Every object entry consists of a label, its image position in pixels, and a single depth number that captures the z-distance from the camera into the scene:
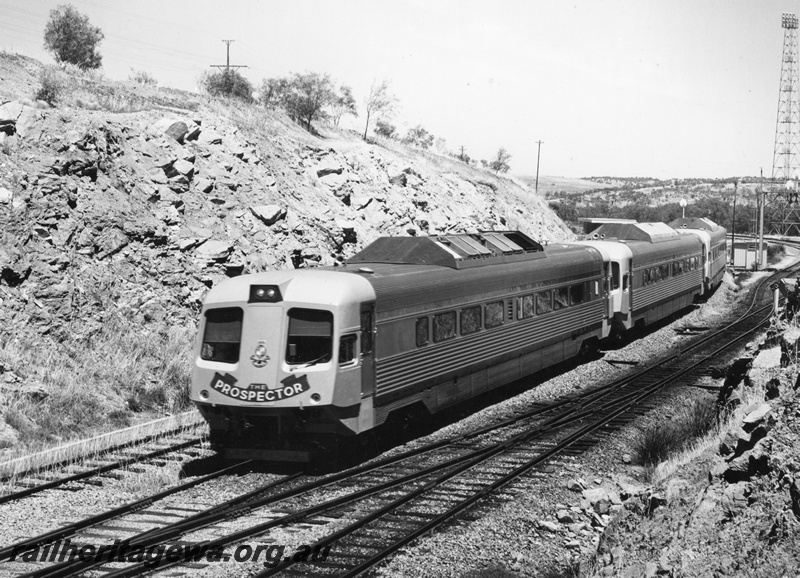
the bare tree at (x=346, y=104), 41.60
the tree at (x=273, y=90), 38.12
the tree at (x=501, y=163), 67.69
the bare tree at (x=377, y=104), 44.50
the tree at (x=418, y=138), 55.44
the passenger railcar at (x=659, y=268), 25.25
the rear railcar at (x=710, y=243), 37.28
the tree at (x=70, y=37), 31.75
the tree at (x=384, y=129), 50.30
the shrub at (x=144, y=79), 31.28
